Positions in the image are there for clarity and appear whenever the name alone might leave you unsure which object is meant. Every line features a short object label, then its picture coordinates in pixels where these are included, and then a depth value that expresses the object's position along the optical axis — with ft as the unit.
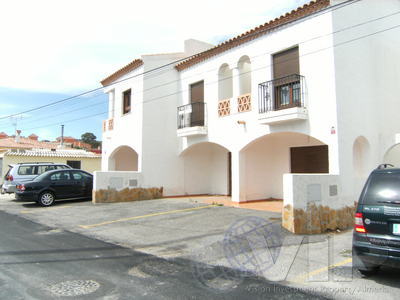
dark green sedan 41.86
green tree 238.48
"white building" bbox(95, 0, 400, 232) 30.71
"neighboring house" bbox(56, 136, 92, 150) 191.58
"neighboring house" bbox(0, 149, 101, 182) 76.56
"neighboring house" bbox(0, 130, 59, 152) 106.07
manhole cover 13.88
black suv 14.12
